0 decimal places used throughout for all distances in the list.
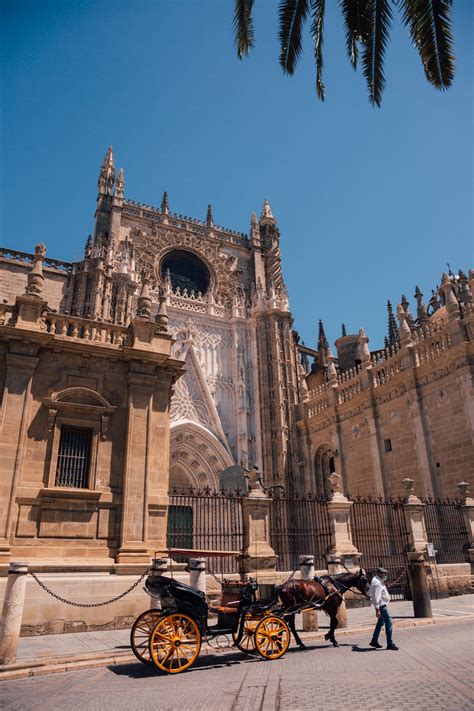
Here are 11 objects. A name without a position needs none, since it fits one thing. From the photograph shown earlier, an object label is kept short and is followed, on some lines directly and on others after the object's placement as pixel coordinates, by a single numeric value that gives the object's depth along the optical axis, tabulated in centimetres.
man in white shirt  734
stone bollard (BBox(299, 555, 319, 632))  898
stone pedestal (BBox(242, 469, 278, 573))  1151
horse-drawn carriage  624
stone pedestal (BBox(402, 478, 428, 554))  1416
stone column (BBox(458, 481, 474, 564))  1485
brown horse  759
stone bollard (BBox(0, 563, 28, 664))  641
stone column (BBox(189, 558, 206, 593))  873
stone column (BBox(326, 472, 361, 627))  1293
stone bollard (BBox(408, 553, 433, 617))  1020
